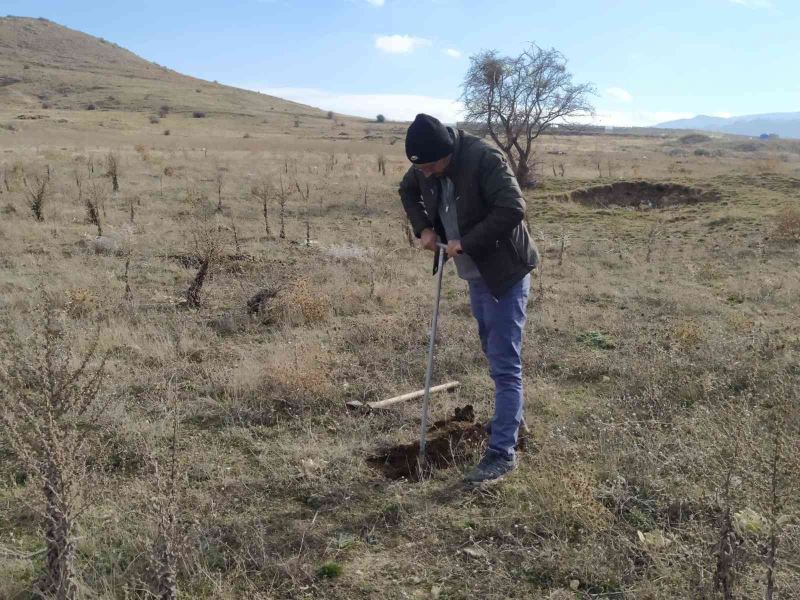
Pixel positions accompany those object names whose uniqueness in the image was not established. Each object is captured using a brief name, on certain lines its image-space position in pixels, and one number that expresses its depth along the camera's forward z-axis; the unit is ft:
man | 10.37
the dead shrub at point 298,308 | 20.59
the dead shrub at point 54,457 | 7.39
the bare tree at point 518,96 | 70.08
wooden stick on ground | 14.30
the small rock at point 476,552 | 9.19
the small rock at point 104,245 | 30.14
